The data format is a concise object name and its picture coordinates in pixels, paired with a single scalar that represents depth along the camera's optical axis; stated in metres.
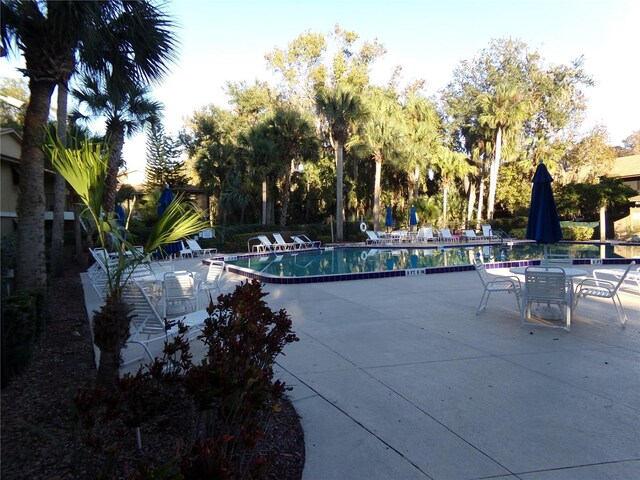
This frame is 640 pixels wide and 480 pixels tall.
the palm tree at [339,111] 21.28
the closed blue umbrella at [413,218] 22.91
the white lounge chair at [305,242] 19.96
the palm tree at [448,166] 27.09
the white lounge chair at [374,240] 20.95
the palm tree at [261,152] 21.98
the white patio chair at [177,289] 5.92
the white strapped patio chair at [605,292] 5.43
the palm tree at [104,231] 2.86
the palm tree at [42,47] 5.10
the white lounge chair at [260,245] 17.92
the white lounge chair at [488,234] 22.83
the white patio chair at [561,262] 6.00
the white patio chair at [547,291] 5.23
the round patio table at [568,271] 5.48
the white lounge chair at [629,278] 6.98
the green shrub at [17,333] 3.21
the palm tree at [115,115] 13.07
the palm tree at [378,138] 23.22
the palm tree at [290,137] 22.25
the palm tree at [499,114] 25.42
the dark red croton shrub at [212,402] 1.54
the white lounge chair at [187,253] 16.30
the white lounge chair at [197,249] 16.92
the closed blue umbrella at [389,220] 23.00
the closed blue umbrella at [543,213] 6.17
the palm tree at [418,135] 25.02
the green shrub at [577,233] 21.69
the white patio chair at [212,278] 6.75
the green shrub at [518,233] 23.60
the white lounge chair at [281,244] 18.84
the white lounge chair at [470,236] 22.60
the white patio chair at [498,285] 5.90
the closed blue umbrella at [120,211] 14.94
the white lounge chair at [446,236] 22.41
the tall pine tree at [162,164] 31.55
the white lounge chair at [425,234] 22.03
